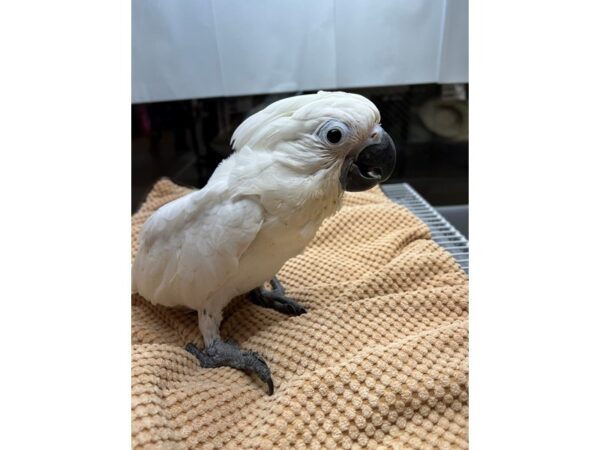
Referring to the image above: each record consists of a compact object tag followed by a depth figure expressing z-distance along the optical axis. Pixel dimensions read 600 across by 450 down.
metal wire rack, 0.45
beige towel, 0.25
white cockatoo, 0.29
